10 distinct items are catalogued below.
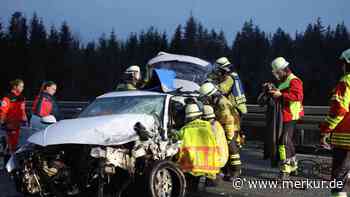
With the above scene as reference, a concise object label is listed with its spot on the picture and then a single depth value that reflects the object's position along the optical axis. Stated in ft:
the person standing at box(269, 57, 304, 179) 26.68
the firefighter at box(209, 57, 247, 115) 29.91
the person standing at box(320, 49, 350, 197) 17.42
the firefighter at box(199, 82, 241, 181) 26.08
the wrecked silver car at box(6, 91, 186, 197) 20.34
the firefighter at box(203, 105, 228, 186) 23.20
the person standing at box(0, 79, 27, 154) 33.35
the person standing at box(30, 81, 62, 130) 30.03
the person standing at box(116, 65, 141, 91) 31.99
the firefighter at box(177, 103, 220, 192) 22.33
